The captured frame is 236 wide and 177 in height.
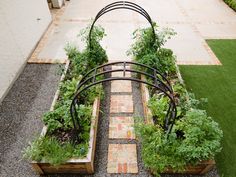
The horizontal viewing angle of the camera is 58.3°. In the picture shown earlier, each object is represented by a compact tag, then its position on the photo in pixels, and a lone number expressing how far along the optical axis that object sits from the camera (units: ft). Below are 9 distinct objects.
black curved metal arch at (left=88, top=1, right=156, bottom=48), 14.29
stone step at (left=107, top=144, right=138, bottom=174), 11.68
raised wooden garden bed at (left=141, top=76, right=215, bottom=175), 10.63
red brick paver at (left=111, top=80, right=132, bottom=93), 16.35
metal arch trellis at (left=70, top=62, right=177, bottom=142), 9.85
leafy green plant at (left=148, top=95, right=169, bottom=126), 12.43
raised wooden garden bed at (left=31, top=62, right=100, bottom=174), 10.68
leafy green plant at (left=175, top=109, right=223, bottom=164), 10.11
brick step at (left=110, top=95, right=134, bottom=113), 14.87
